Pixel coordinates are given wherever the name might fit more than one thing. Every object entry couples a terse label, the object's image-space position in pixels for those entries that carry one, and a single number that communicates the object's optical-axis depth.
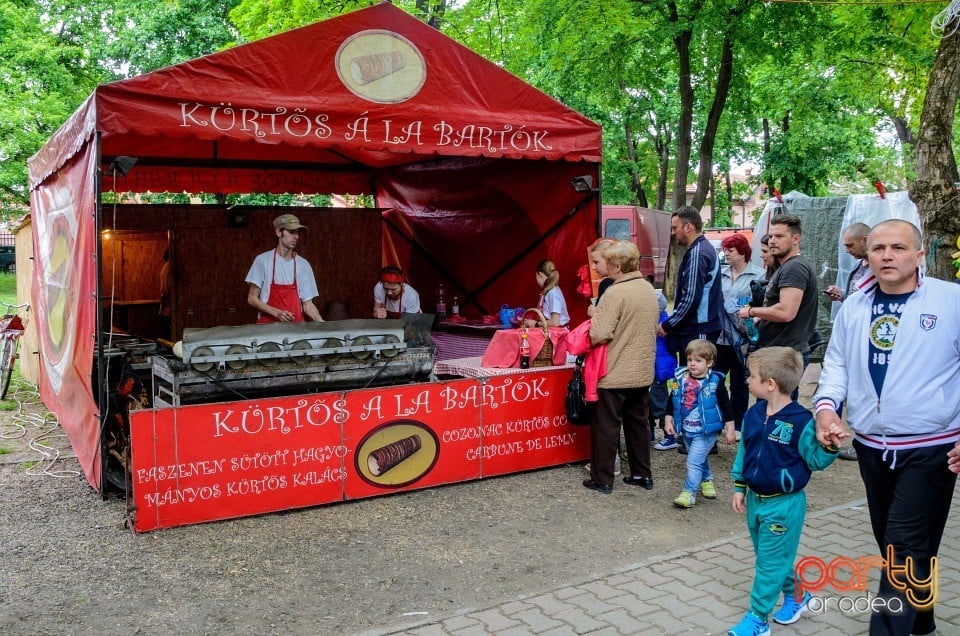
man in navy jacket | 6.11
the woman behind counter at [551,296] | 7.53
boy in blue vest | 5.37
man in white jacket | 3.16
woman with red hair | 6.50
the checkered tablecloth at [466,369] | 6.25
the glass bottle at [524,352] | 6.46
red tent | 5.29
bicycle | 9.32
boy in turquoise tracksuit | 3.47
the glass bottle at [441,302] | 9.98
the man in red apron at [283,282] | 6.73
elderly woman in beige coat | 5.68
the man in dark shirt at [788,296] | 5.59
